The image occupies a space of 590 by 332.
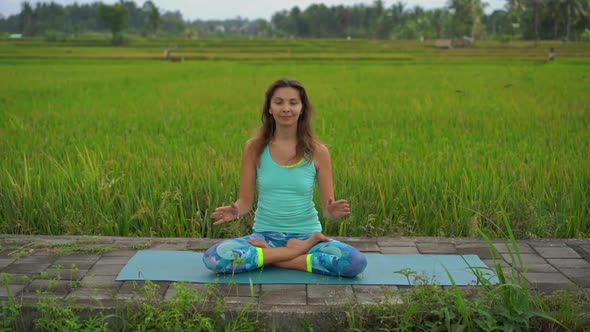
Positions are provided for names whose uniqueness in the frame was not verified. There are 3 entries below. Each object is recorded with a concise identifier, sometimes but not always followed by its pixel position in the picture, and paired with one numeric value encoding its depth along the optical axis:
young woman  2.41
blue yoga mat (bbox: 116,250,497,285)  2.36
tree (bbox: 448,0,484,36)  49.50
